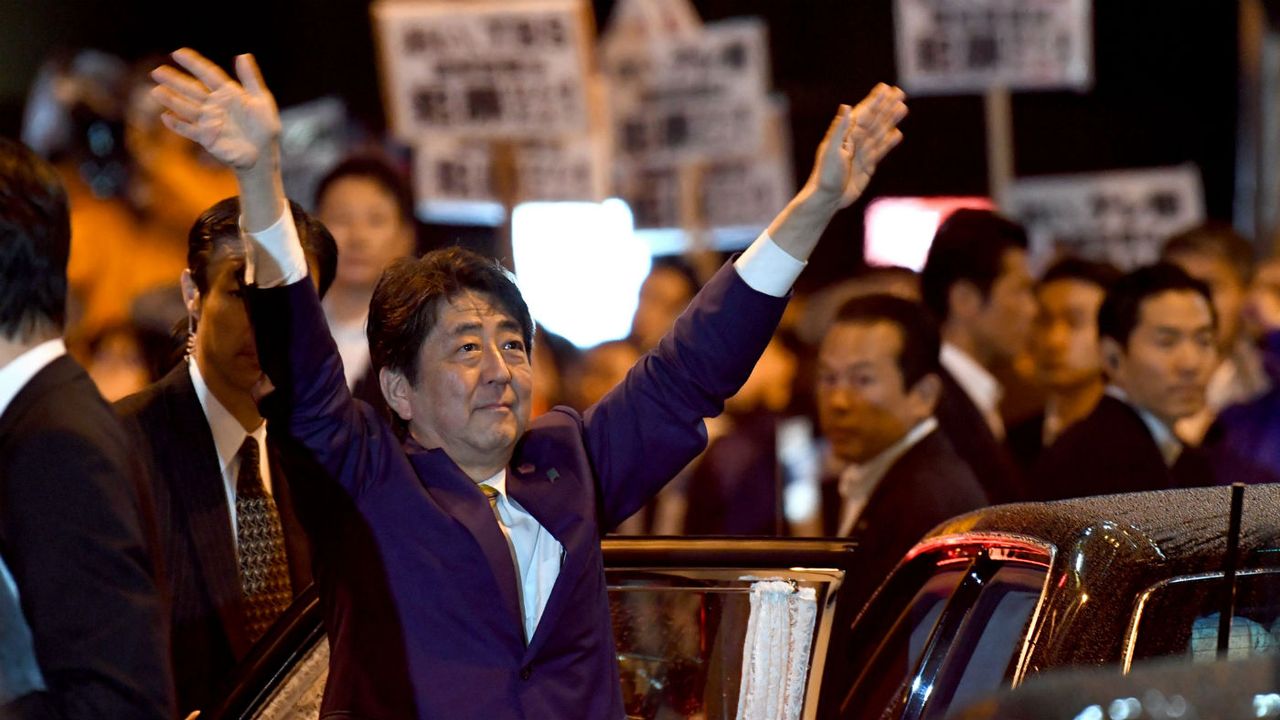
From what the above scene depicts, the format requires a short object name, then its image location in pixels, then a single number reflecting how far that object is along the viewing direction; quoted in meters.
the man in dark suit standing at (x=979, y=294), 17.02
